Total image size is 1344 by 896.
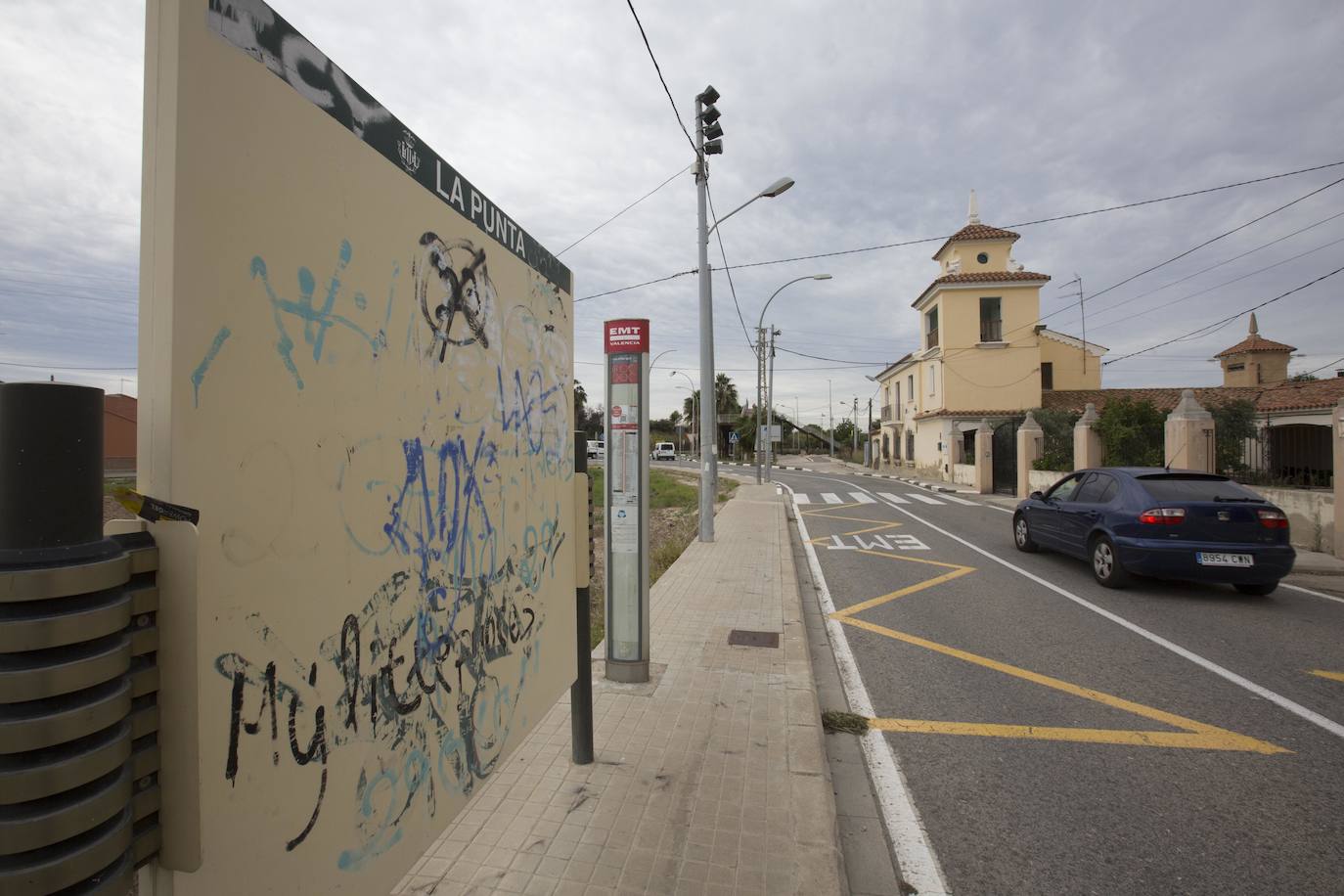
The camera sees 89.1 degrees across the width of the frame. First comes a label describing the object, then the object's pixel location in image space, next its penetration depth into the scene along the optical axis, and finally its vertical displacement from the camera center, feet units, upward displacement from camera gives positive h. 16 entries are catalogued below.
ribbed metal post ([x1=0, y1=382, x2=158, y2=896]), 2.79 -0.88
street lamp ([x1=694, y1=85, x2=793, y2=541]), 40.29 +12.29
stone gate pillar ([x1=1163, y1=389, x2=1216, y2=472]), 46.14 +1.62
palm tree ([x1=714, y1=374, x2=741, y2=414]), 239.50 +23.64
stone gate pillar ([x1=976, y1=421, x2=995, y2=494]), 84.89 -0.05
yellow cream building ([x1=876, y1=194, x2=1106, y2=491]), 107.55 +18.79
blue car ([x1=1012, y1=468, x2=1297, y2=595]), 24.70 -2.61
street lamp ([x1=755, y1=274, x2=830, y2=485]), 98.07 +12.77
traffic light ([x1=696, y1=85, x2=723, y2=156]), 39.65 +20.06
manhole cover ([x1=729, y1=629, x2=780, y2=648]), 19.62 -5.23
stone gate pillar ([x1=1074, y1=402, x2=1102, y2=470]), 65.72 +1.98
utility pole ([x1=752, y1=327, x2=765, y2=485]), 98.43 +12.78
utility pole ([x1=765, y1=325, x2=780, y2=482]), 100.89 +4.89
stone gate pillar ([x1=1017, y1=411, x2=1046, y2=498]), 77.46 +1.48
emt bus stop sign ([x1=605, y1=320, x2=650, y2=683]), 15.74 -0.61
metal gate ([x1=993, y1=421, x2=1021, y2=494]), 83.97 +0.33
